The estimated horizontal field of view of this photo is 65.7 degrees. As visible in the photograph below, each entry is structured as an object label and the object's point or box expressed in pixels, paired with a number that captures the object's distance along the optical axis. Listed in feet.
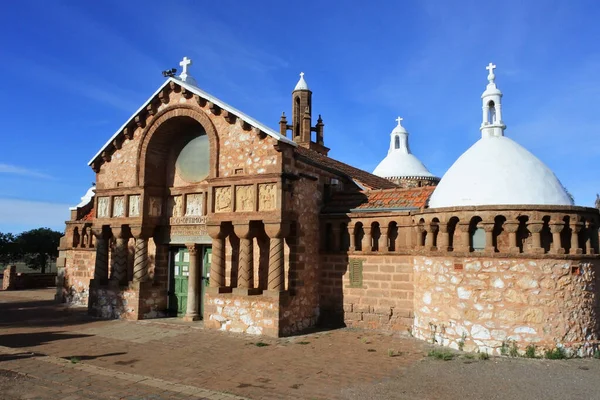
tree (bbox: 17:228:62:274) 138.72
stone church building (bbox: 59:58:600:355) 32.09
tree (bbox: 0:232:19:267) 140.27
